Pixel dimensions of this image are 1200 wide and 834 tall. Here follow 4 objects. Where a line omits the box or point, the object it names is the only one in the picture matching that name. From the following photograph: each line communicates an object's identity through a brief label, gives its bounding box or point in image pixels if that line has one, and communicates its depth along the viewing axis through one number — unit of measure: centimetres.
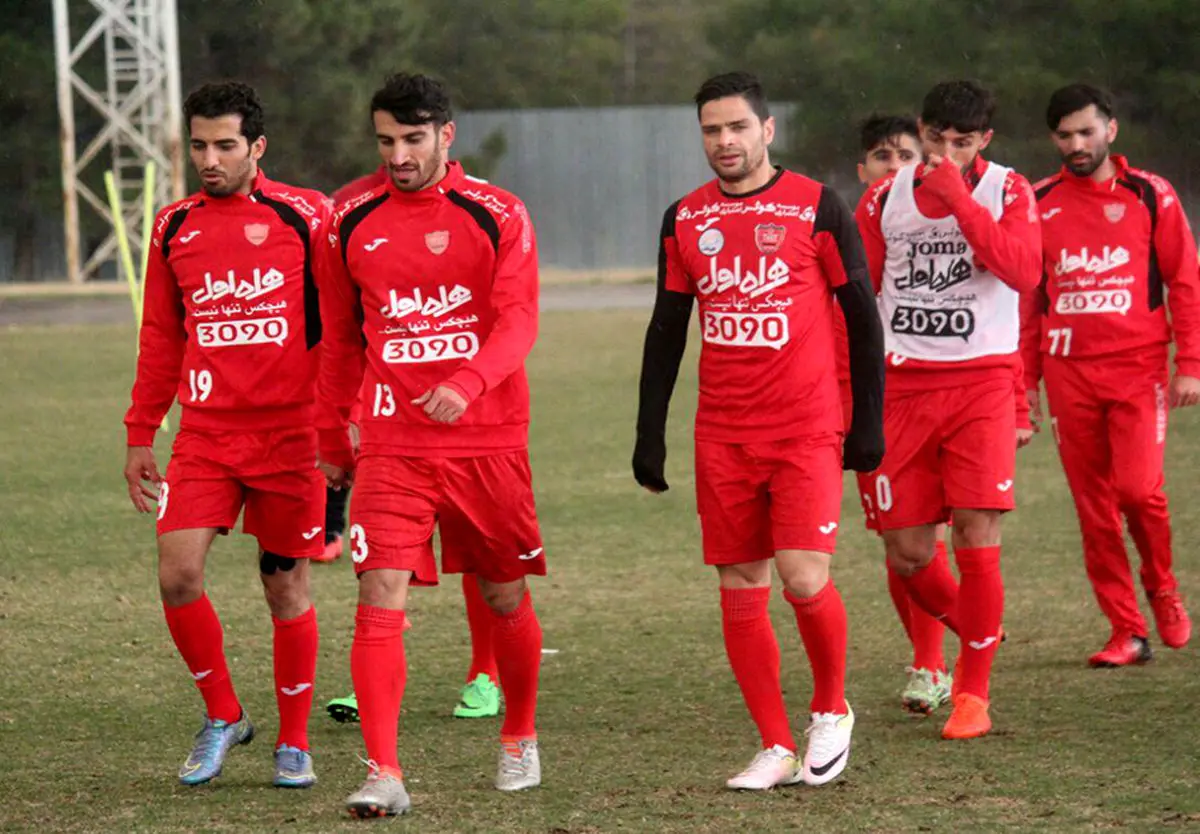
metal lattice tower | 7250
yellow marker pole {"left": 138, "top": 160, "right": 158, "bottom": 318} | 2914
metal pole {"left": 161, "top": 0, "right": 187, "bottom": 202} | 7144
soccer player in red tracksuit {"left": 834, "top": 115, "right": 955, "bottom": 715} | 1367
